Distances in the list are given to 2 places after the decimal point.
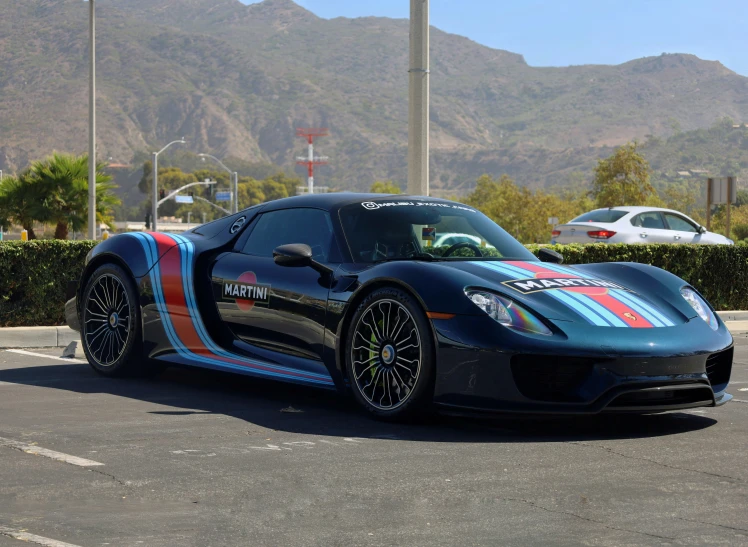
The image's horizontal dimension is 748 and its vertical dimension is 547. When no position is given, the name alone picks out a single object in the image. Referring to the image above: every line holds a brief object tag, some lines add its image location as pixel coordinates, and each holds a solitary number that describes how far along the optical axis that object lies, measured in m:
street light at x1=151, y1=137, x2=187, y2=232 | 67.94
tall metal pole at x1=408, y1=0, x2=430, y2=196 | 12.09
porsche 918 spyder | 5.61
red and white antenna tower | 145.48
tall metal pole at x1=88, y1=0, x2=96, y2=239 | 18.78
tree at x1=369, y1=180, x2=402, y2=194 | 138.75
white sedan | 20.89
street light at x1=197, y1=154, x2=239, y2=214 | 82.49
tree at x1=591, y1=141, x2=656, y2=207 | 68.06
